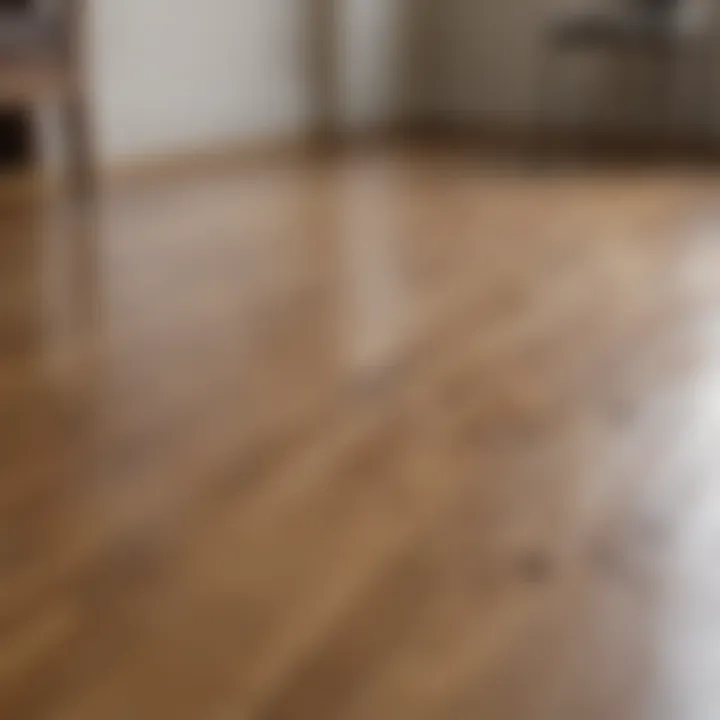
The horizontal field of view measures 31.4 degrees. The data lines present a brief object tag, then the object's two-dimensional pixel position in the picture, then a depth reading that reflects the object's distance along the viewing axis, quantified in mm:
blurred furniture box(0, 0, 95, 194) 2787
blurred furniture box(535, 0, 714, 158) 3945
